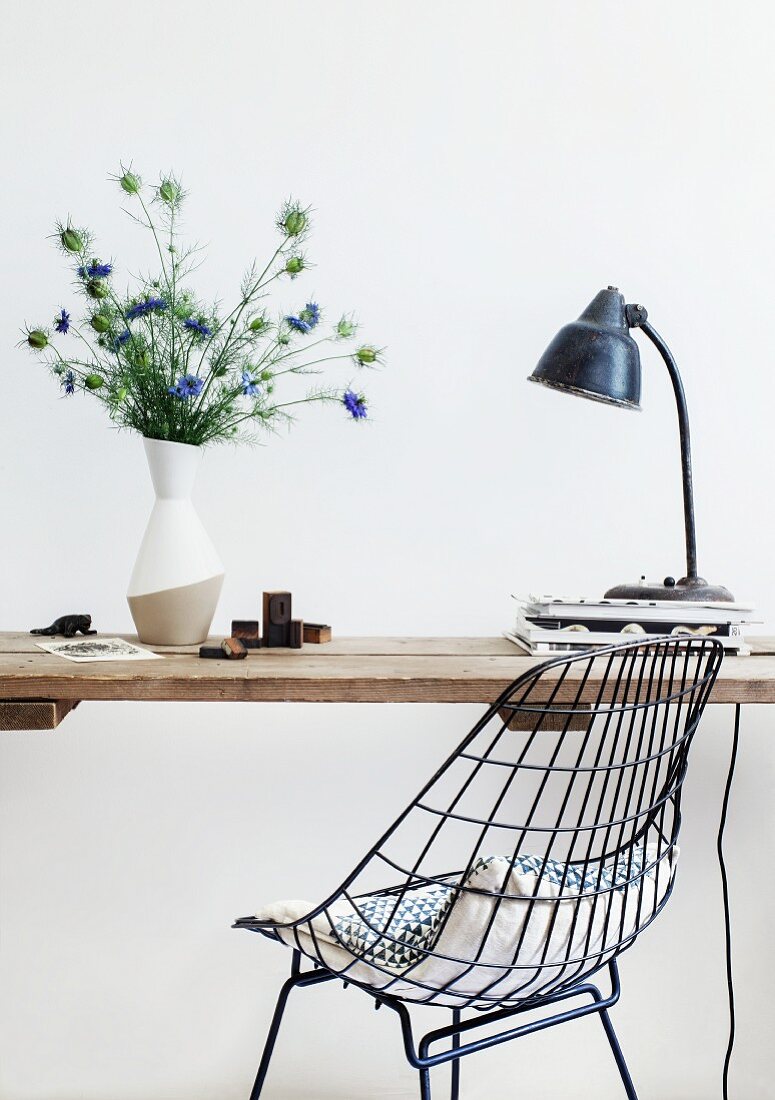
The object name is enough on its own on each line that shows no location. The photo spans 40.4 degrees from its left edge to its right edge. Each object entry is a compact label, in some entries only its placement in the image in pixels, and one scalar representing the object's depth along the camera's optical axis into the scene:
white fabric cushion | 1.19
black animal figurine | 1.83
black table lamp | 1.75
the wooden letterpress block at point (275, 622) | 1.78
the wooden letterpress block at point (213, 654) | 1.62
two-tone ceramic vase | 1.73
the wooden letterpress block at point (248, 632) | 1.76
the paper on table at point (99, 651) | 1.58
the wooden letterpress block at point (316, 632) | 1.83
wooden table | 1.43
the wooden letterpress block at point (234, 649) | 1.60
